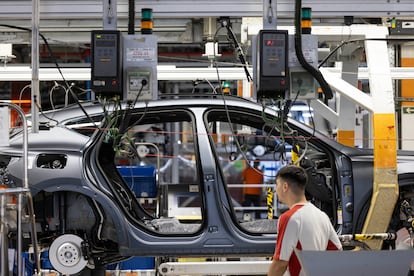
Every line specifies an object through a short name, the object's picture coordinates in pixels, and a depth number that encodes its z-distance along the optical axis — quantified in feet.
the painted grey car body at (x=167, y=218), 30.65
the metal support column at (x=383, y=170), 31.21
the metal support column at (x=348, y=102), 37.52
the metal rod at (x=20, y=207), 23.43
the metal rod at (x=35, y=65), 25.15
